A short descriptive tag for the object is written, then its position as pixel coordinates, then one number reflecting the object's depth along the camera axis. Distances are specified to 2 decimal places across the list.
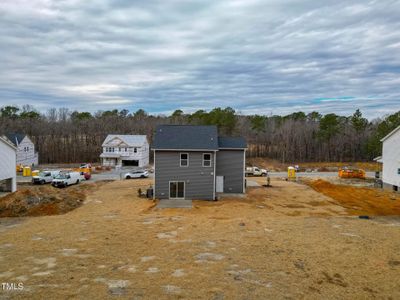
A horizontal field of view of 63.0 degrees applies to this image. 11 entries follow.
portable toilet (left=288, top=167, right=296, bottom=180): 49.42
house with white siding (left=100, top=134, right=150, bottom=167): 64.25
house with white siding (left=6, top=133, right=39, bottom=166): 61.47
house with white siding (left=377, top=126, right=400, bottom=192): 34.75
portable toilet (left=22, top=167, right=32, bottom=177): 49.65
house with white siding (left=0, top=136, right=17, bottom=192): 29.88
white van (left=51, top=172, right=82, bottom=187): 39.16
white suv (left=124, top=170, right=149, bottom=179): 46.88
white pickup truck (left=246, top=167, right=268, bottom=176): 53.28
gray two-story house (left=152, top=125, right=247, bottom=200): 28.48
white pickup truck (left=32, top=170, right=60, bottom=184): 41.03
